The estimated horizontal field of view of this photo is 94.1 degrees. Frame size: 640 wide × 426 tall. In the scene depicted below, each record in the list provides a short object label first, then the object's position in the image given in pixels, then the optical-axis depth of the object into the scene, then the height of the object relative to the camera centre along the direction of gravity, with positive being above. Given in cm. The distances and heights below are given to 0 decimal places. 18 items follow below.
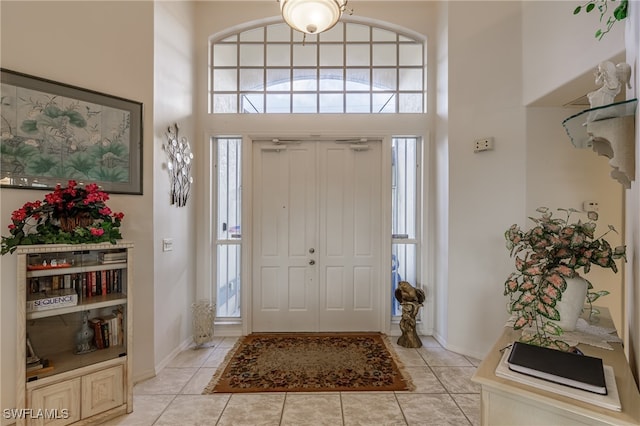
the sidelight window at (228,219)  361 -8
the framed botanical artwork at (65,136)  202 +58
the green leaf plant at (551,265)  132 -26
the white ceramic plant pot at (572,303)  151 -47
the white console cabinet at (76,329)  182 -80
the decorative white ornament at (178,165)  291 +49
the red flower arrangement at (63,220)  186 -5
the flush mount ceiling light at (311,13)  170 +116
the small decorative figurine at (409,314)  318 -110
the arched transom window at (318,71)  360 +172
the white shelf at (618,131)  126 +35
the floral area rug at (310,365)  246 -143
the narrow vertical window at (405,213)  361 -1
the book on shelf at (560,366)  102 -57
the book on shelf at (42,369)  182 -98
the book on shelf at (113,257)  211 -32
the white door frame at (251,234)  351 -26
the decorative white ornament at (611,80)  136 +61
